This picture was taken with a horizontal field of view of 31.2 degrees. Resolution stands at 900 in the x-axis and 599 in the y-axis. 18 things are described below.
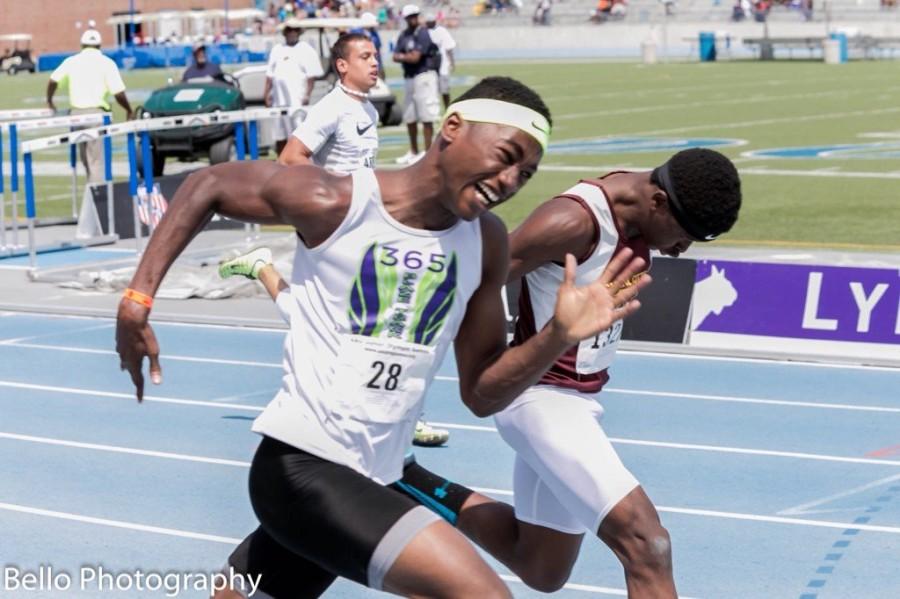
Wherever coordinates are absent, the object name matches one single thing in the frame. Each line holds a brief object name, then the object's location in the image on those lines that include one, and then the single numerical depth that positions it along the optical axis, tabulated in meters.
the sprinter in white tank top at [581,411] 5.00
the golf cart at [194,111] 23.12
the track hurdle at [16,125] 15.72
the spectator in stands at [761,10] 67.14
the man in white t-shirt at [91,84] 20.11
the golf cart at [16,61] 69.06
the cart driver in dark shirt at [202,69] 25.55
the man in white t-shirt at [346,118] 9.53
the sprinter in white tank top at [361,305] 4.07
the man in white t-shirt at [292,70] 21.86
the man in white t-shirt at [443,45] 26.22
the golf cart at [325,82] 29.39
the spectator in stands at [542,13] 74.56
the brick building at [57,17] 80.44
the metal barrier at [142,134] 14.82
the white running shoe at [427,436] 8.84
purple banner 11.14
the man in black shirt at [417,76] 23.44
